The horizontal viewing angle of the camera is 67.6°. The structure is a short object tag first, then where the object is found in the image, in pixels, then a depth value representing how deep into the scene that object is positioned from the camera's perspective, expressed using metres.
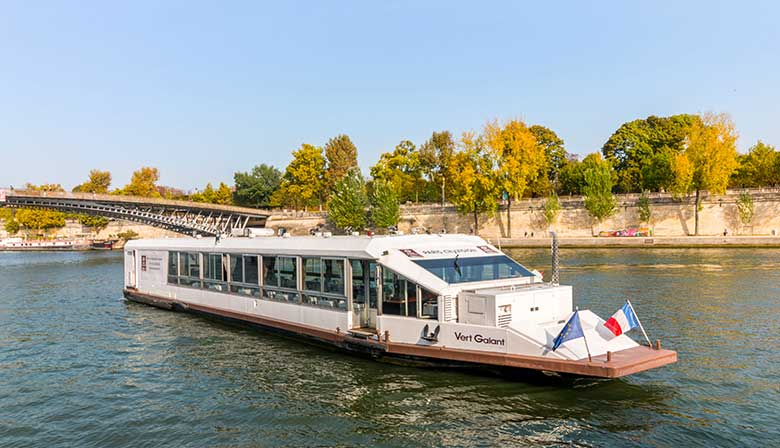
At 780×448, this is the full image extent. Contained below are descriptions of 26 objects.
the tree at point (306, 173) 97.00
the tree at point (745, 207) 61.83
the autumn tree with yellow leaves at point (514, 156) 70.69
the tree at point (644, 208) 67.94
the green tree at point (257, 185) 113.06
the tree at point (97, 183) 132.75
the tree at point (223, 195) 117.25
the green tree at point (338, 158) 97.94
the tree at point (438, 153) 90.31
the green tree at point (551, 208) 72.81
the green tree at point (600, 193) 69.19
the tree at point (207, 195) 117.24
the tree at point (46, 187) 126.38
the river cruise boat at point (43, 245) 99.44
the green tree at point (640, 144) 81.38
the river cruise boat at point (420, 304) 13.22
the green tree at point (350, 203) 76.56
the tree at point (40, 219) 117.00
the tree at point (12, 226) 121.44
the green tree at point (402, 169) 92.44
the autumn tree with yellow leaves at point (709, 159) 61.72
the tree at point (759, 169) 73.50
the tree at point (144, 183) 124.06
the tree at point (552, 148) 89.62
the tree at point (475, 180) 72.06
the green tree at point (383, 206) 75.25
